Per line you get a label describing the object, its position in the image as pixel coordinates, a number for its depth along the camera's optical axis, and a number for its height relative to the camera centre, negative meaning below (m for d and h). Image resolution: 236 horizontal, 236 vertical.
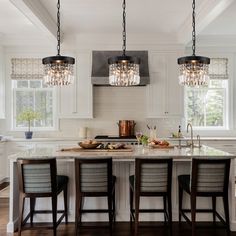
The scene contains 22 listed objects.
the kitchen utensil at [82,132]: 5.97 -0.28
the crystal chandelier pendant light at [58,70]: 3.20 +0.56
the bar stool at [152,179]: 3.02 -0.65
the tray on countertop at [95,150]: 3.63 -0.41
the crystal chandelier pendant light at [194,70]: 3.18 +0.56
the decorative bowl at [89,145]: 3.79 -0.36
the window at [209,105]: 6.43 +0.31
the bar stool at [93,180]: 3.03 -0.66
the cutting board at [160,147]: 3.90 -0.39
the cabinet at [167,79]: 5.94 +0.84
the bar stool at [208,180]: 3.02 -0.66
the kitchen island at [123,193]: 3.42 -0.93
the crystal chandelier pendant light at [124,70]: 3.19 +0.56
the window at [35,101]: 6.25 +0.40
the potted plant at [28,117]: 5.86 +0.04
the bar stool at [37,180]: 3.01 -0.66
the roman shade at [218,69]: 6.30 +1.11
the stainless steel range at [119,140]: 5.59 -0.43
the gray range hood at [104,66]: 5.68 +1.07
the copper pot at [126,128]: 5.98 -0.20
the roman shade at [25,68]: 6.15 +1.11
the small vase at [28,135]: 5.85 -0.34
